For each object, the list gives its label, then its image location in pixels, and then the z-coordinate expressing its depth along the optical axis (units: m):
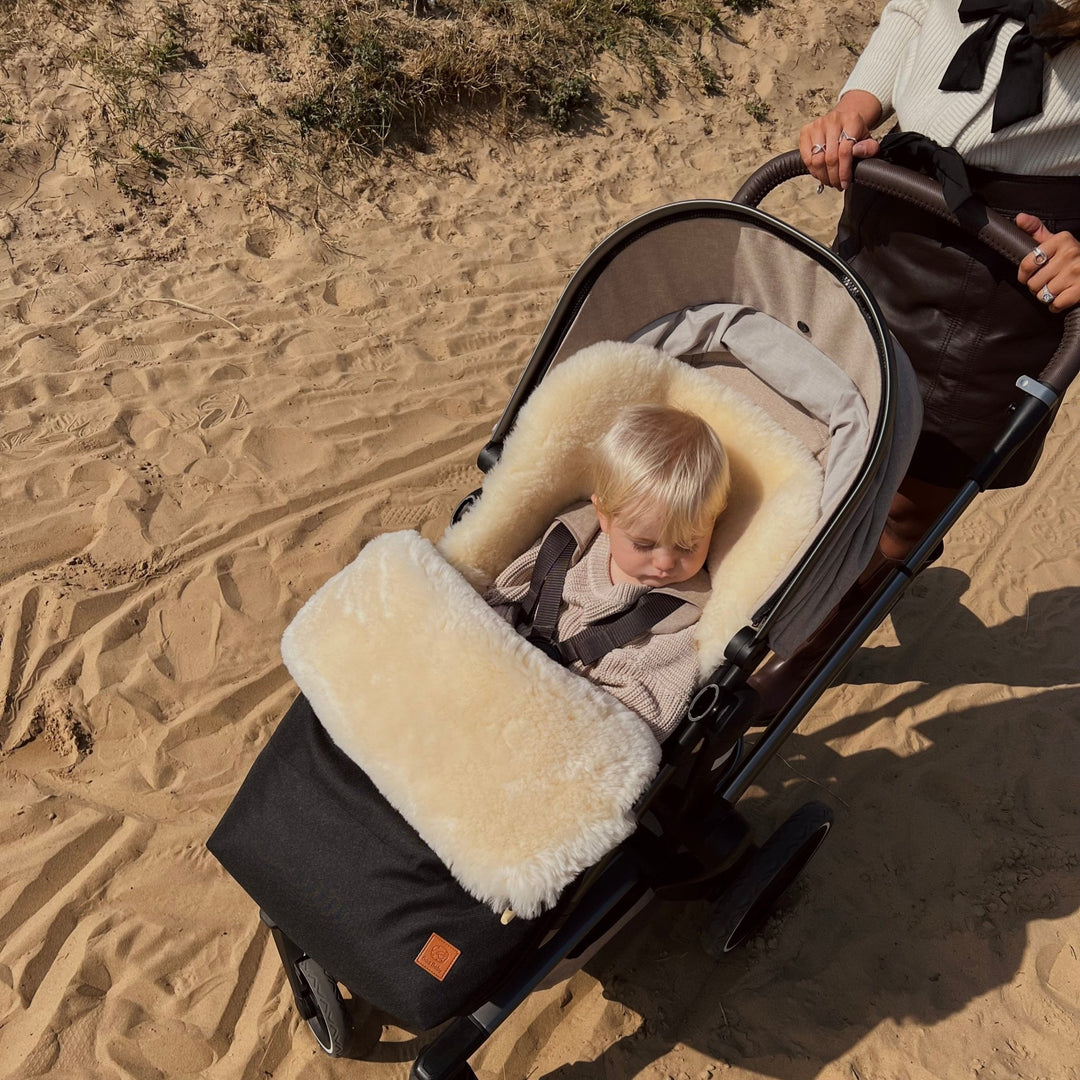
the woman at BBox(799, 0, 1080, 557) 1.79
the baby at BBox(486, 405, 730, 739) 1.90
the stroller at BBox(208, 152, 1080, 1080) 1.68
